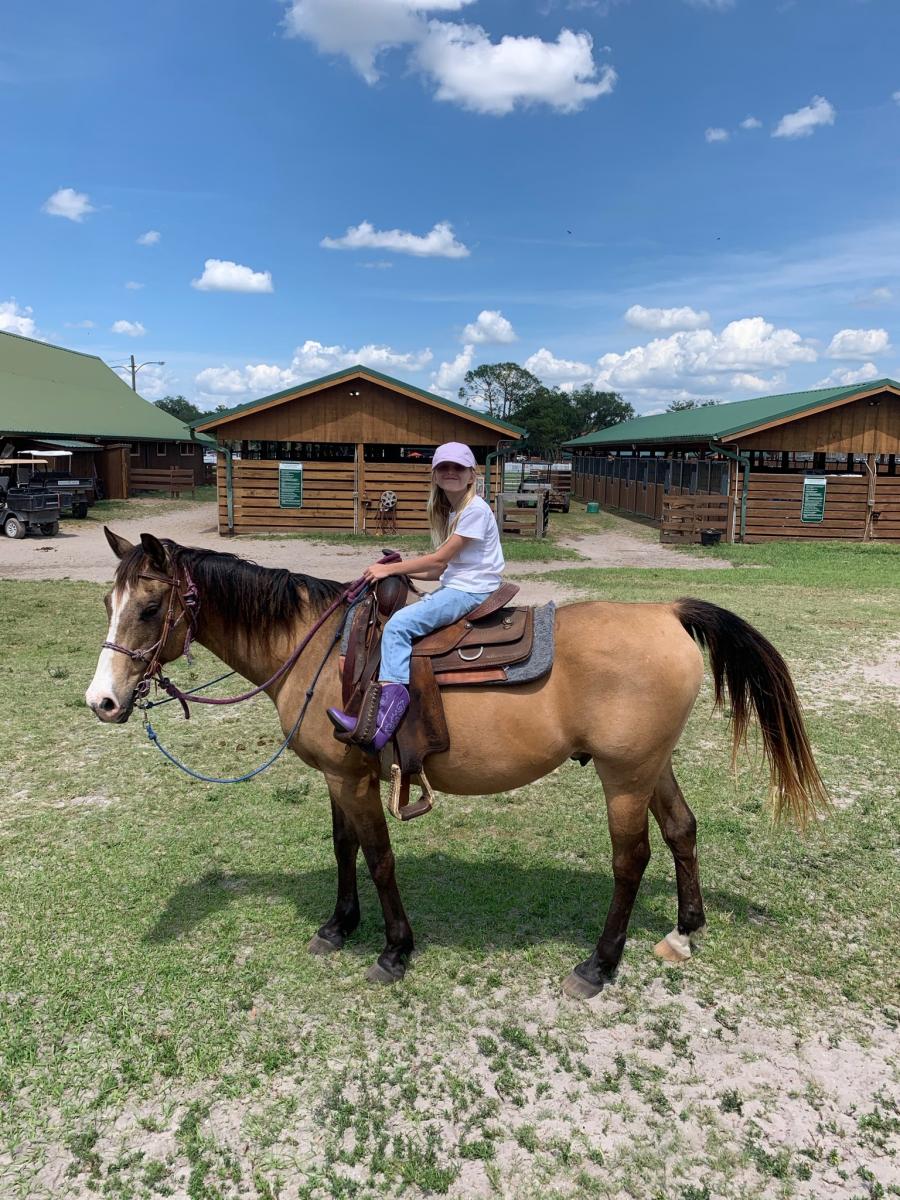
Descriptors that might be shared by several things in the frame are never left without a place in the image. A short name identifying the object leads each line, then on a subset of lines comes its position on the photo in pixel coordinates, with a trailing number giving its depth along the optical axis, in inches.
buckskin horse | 140.0
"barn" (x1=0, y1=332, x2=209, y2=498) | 1133.7
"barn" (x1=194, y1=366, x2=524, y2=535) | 860.6
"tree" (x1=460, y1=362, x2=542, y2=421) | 3725.4
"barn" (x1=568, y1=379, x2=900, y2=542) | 832.9
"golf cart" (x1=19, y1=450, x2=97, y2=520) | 926.4
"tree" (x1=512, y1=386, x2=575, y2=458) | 3304.6
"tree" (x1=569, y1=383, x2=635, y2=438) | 3897.6
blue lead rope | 147.9
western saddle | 141.7
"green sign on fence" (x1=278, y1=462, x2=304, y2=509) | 900.6
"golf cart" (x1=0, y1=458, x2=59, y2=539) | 820.0
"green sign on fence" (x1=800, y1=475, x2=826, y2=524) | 852.6
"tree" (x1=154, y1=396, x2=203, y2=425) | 4756.9
